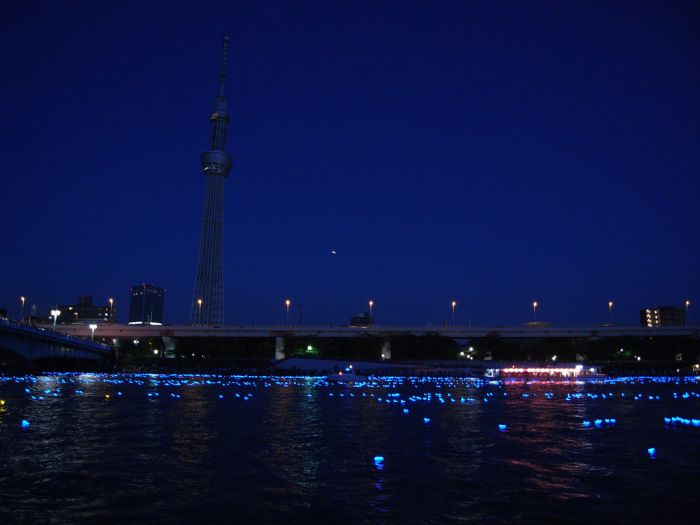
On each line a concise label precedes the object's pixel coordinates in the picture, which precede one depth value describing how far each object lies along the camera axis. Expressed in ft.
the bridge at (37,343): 254.06
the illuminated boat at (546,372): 305.69
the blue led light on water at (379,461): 70.74
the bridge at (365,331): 434.30
